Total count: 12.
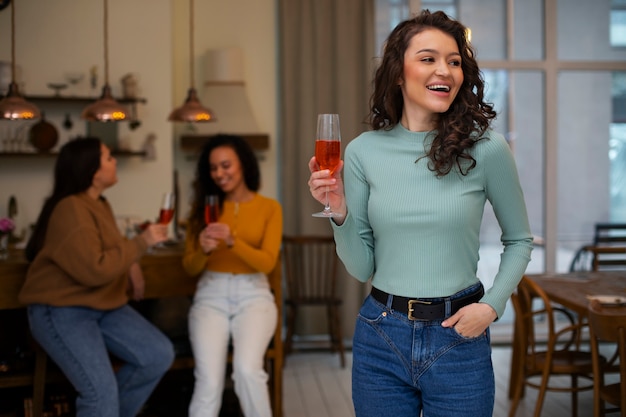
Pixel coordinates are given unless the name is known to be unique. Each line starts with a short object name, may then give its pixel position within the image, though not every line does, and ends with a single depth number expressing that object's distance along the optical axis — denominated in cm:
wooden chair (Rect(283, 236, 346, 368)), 544
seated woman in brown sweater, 316
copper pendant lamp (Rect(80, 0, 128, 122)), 407
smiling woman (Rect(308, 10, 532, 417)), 172
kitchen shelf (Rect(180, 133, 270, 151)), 571
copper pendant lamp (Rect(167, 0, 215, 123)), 448
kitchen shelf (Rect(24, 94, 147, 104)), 517
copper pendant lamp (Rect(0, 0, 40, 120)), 375
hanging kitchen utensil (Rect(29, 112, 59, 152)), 518
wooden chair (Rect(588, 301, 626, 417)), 290
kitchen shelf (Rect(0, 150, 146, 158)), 507
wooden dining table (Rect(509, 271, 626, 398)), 374
